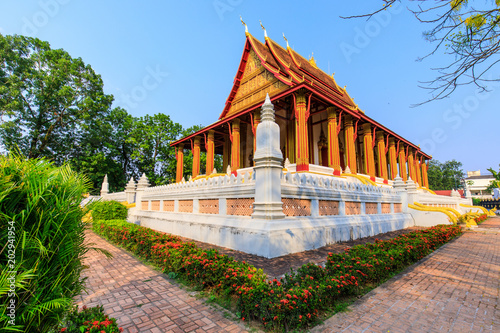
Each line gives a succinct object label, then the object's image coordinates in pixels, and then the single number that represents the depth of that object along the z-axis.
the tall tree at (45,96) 20.84
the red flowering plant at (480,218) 12.98
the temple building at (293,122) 12.41
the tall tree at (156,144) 26.88
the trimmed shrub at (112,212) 10.55
